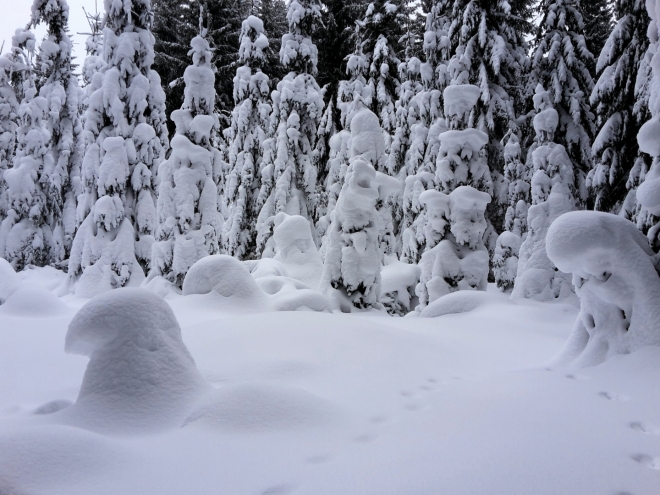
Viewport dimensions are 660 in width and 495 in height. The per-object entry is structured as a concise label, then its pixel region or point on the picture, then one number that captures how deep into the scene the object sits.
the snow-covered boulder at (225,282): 7.69
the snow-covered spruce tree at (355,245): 10.25
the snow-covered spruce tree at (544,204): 10.91
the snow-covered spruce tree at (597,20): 18.22
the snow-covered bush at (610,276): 3.87
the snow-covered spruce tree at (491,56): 13.52
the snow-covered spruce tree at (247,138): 19.44
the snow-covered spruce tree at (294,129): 18.25
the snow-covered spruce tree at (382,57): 19.83
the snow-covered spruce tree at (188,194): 11.59
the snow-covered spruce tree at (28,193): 17.64
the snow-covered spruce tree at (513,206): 13.79
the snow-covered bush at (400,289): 13.22
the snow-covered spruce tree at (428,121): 15.88
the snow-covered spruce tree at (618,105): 9.14
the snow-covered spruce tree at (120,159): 12.05
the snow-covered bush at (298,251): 12.66
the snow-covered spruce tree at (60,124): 18.33
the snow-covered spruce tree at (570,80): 12.35
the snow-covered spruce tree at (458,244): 11.16
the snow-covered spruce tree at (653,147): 4.08
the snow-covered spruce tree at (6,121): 19.36
